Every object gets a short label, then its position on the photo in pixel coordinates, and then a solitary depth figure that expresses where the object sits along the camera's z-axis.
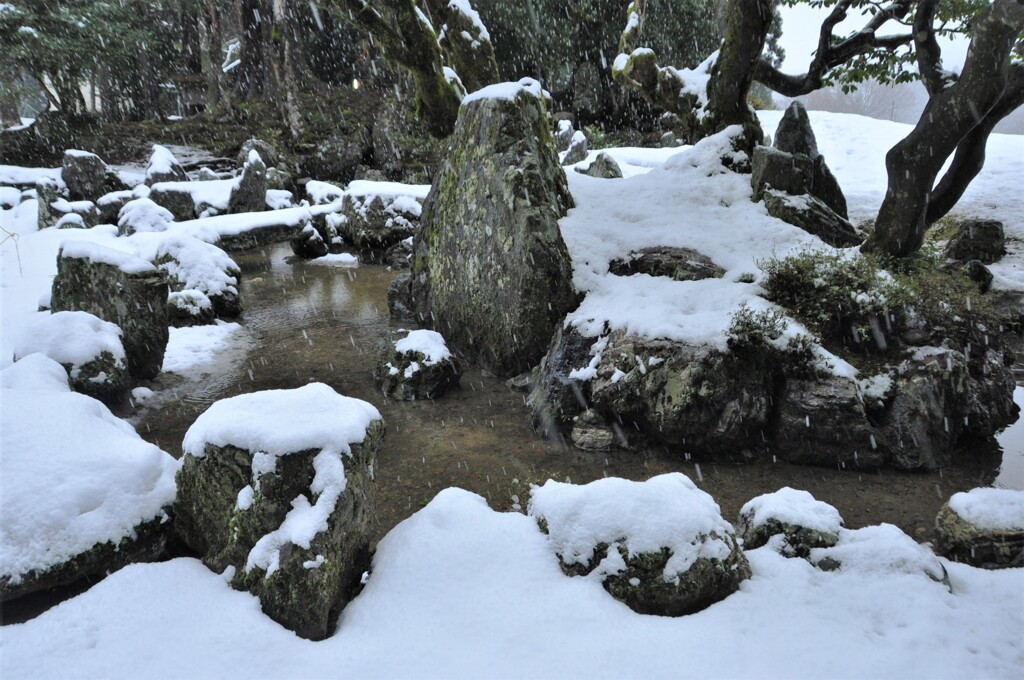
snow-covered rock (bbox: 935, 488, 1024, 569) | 3.82
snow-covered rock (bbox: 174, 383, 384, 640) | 3.02
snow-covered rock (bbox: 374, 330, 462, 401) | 7.48
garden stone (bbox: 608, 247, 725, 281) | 7.37
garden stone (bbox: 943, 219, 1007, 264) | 11.34
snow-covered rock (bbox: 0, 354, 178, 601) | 3.23
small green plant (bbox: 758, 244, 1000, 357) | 6.18
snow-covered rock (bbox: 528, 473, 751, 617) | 3.25
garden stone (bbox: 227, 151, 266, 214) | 19.92
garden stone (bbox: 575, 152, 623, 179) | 13.88
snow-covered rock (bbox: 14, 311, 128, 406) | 6.82
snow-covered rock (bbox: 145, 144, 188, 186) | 22.02
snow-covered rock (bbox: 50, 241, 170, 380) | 7.79
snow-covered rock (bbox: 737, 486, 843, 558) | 3.74
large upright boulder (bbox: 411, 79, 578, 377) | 7.51
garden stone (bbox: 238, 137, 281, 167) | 25.11
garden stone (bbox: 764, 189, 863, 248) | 8.44
